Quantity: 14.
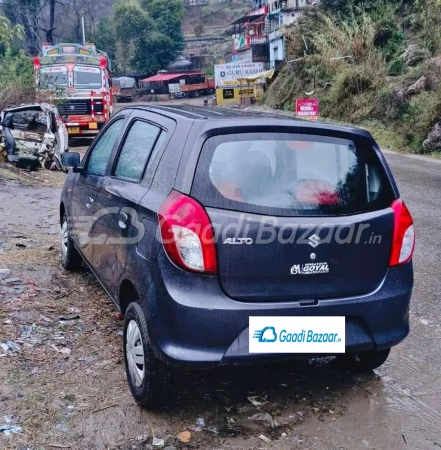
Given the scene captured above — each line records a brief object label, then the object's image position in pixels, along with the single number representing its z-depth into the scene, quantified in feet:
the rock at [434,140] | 53.31
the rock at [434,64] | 58.49
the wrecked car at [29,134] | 45.21
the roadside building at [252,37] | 179.32
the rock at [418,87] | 60.75
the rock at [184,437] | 10.30
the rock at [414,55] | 71.91
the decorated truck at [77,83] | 62.85
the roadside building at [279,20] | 153.69
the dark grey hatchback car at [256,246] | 9.87
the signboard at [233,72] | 136.77
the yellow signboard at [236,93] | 133.69
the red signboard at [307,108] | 60.95
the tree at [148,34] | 231.50
